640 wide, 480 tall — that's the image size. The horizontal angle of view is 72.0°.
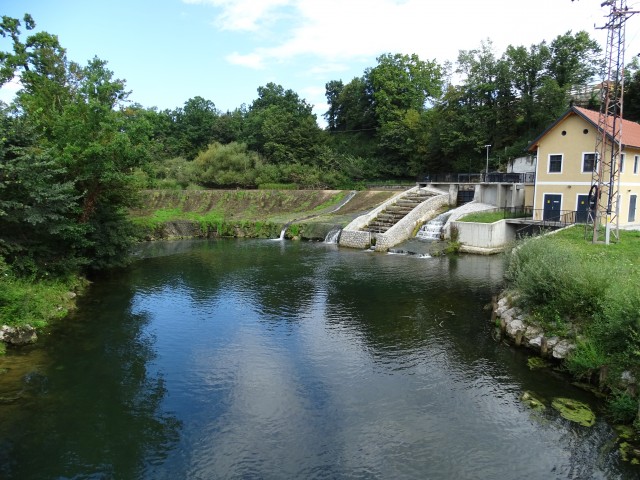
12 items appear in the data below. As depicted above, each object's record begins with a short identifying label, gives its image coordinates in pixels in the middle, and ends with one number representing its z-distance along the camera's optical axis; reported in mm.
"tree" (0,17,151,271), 18078
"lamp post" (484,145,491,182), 39419
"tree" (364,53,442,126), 63156
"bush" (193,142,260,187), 58438
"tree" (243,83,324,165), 61531
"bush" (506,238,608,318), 13969
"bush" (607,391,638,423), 10781
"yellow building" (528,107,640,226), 29922
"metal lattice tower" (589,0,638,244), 22219
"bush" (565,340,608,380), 12500
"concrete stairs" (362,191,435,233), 37594
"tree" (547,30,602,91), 43938
